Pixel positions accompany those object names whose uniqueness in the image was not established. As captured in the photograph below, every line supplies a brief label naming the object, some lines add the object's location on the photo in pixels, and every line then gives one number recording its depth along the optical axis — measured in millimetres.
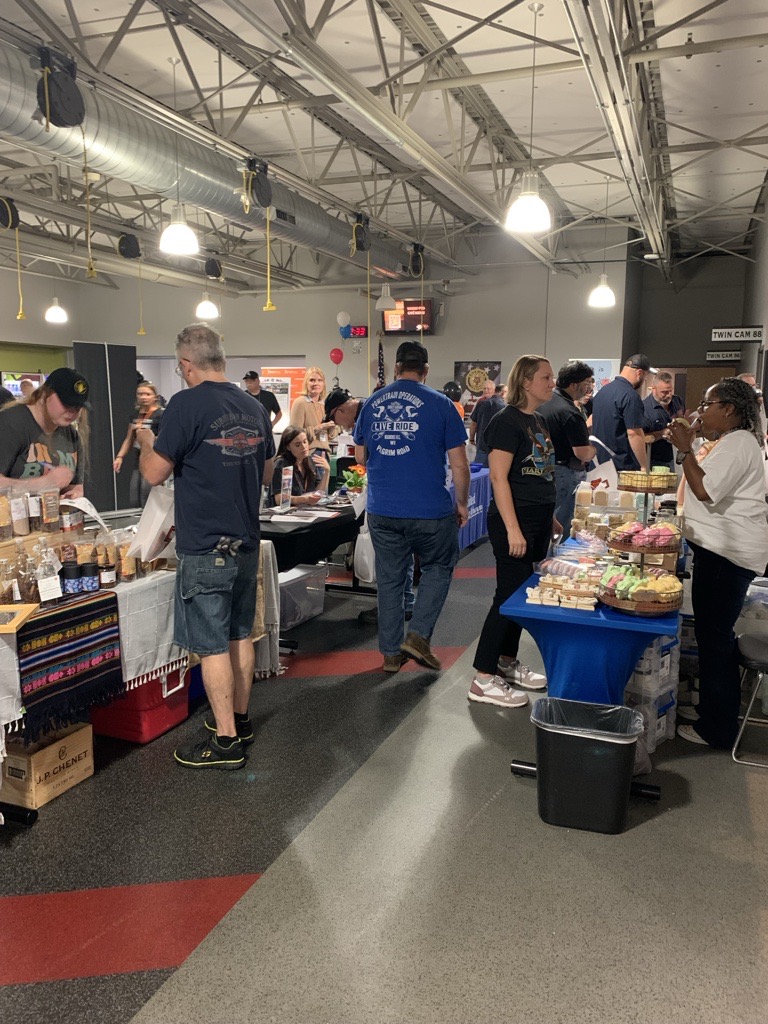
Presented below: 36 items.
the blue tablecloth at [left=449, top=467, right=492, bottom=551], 7016
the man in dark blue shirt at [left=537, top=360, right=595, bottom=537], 4191
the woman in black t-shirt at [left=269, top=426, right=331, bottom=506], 5180
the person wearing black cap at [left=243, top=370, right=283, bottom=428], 8078
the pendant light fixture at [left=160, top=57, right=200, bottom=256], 5799
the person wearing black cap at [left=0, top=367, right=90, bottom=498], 3236
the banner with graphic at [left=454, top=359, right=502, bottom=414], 12156
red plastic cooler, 3133
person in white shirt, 2896
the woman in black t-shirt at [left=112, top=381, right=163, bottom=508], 6748
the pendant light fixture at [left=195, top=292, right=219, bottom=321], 11258
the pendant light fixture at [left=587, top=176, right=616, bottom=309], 9992
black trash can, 2373
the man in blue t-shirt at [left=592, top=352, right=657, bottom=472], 5727
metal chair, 2785
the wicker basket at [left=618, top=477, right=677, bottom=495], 2861
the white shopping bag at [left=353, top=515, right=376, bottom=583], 5160
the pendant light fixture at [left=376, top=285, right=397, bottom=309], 10750
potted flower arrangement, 5386
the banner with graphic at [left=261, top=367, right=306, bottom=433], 13742
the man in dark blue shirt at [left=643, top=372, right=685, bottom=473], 6770
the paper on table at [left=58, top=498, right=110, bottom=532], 3000
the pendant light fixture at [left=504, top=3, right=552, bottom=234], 5129
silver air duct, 4559
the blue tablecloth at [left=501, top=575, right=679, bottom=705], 2545
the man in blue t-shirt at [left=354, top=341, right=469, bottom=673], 3709
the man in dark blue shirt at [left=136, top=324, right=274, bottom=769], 2766
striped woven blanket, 2479
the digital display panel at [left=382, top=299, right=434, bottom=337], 12734
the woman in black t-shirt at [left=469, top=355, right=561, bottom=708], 3295
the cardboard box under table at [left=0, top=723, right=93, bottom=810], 2639
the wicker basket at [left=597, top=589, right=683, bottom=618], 2471
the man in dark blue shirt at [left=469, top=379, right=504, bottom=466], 7723
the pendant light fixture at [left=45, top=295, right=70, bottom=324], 12023
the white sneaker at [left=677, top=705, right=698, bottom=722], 3365
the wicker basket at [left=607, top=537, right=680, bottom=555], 2623
